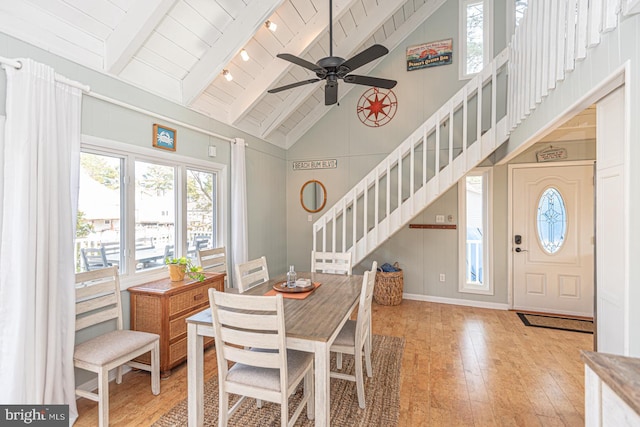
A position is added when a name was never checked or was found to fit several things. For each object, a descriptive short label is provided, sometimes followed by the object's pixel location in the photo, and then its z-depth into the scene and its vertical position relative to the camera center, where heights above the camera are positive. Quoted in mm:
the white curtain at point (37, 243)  1852 -223
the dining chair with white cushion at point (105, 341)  1979 -1000
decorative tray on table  2365 -647
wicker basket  4496 -1192
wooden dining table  1607 -699
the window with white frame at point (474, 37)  4410 +2665
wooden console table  2568 -945
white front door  3945 -399
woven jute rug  2030 -1473
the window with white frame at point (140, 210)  2537 -4
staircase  3588 +702
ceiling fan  2359 +1190
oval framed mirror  5418 +260
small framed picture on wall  2941 +760
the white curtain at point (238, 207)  4031 +38
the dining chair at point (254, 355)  1543 -823
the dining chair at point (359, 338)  2076 -983
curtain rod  1894 +950
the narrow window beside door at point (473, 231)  4484 -328
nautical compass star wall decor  4930 +1779
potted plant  2924 -622
